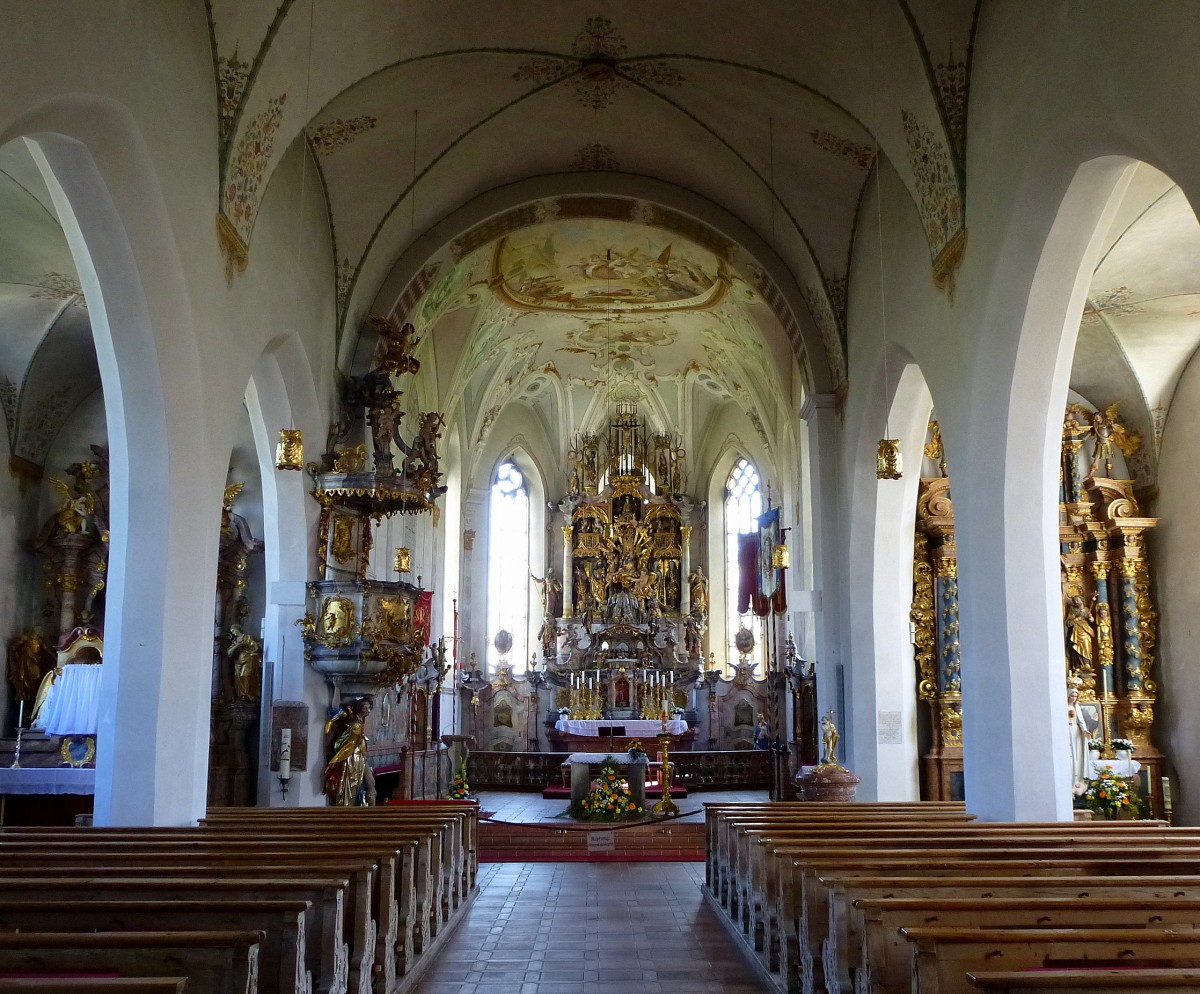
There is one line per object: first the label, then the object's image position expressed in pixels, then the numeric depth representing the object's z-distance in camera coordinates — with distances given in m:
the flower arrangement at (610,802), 14.39
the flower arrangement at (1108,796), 11.90
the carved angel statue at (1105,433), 15.10
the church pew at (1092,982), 3.21
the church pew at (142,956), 3.67
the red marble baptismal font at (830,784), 11.88
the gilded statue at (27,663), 13.12
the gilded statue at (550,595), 26.44
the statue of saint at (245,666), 14.12
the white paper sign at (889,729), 13.27
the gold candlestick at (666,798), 15.52
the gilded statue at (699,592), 26.36
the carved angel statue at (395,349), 13.70
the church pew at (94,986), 3.10
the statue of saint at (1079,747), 13.17
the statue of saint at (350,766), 12.75
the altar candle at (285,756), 12.38
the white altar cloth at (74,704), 12.46
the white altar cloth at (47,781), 11.15
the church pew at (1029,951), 3.76
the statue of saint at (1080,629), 14.91
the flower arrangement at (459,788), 15.79
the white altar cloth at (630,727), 21.77
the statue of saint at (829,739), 12.70
